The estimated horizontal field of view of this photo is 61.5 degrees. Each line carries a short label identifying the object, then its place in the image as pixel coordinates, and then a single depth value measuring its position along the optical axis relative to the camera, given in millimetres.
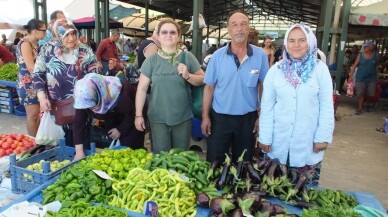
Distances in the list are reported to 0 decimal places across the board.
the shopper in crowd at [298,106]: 2412
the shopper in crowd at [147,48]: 3838
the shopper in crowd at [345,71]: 11734
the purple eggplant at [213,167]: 2375
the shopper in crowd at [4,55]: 5828
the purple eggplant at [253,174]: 2291
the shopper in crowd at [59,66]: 3107
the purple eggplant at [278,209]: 1965
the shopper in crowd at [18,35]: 12258
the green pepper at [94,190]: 2111
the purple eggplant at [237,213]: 1879
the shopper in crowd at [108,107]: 2646
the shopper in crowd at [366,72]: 8203
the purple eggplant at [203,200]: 2146
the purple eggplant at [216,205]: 1997
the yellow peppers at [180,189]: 2020
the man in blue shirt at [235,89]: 2893
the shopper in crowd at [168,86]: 2914
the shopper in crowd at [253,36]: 4117
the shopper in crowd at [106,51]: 7789
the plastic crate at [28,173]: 2391
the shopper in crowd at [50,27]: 3311
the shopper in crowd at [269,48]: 6418
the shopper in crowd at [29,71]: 4359
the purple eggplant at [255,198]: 1960
